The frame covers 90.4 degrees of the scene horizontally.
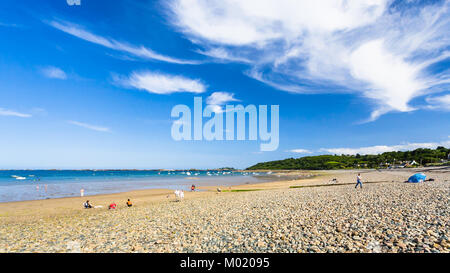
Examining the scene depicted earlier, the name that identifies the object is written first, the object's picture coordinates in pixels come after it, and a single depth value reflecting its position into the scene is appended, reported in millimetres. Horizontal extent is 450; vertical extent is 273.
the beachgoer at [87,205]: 24417
